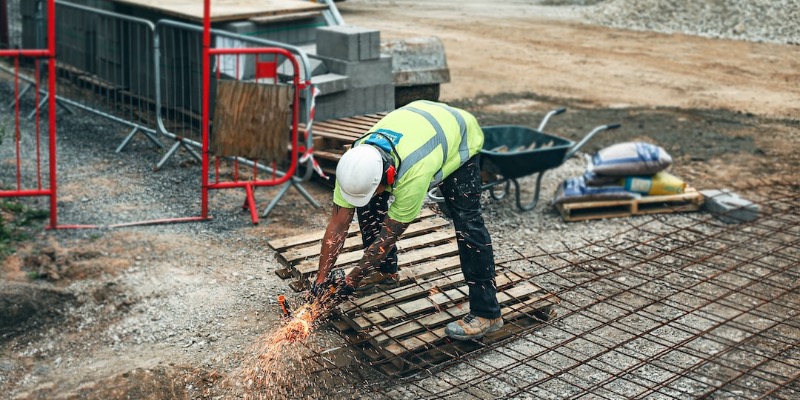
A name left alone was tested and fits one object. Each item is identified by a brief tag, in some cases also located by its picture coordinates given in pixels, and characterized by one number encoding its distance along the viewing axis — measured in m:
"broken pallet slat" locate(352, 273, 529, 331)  5.49
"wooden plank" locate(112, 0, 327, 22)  9.33
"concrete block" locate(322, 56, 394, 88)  8.90
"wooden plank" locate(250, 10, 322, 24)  9.49
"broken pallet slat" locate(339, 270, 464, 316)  5.67
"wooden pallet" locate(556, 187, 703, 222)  8.19
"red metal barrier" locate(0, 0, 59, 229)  6.97
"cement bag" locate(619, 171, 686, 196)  8.27
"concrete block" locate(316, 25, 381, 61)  8.80
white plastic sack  8.10
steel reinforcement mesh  5.31
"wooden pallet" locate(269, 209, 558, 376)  5.43
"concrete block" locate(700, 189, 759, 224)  8.18
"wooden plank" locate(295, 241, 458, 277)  6.01
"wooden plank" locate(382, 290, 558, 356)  5.33
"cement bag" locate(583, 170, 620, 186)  8.27
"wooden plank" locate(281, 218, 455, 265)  6.20
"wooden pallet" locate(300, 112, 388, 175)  8.27
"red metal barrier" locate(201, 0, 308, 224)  7.49
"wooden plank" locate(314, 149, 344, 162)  8.19
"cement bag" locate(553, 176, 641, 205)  8.23
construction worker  4.93
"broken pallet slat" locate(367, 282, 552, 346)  5.40
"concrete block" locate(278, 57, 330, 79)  8.74
